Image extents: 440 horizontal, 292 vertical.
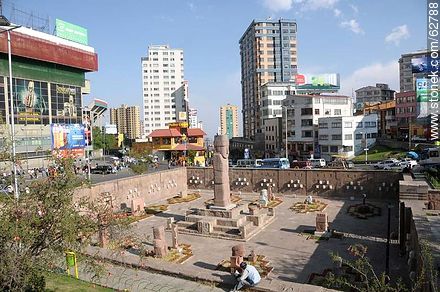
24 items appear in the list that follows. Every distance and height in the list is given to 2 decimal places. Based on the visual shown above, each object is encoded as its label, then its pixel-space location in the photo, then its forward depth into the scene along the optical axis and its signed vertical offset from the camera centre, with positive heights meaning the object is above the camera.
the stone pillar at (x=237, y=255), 13.77 -4.56
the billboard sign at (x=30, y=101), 48.62 +5.37
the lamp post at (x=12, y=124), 8.67 +0.81
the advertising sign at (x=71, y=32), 56.03 +17.07
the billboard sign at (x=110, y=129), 107.88 +2.77
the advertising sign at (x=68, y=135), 51.56 +0.62
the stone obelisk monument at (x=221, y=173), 22.14 -2.31
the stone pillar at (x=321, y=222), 19.03 -4.67
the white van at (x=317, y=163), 44.02 -3.66
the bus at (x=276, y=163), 44.72 -3.60
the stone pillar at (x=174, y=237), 17.62 -4.82
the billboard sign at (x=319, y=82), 78.86 +10.95
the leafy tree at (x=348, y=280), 11.38 -5.12
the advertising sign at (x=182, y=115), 83.81 +4.76
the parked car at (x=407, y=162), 38.48 -3.40
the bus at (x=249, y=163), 46.38 -3.77
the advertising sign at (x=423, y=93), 56.75 +5.75
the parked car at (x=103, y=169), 45.53 -3.88
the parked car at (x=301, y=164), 42.48 -3.64
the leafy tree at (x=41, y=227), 7.55 -1.89
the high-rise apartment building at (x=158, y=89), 122.56 +15.94
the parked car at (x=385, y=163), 39.91 -3.56
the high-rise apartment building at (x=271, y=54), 91.75 +20.27
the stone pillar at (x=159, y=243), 16.44 -4.76
